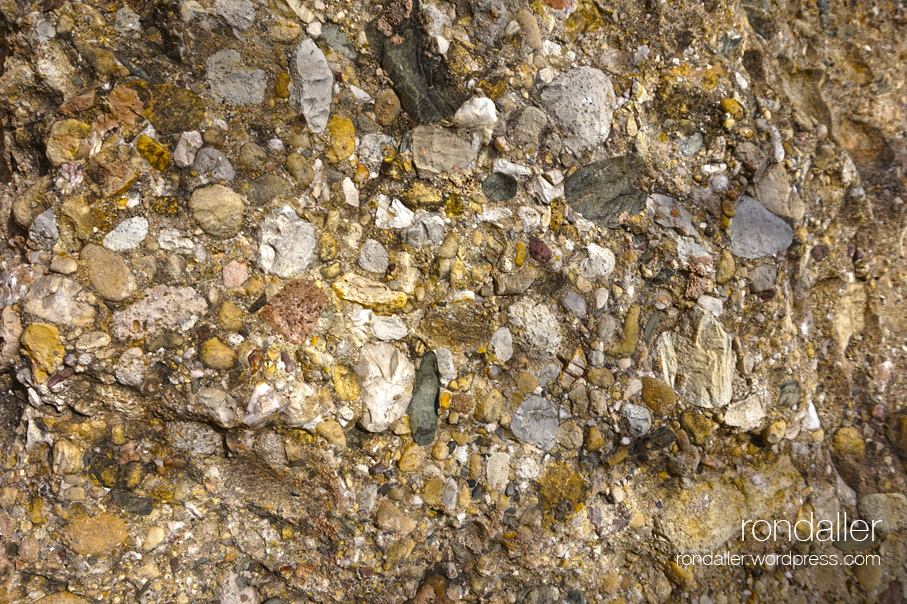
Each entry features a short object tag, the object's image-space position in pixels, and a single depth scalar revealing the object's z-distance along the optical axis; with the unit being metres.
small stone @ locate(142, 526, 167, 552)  0.57
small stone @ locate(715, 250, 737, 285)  0.65
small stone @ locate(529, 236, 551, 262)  0.62
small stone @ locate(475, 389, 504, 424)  0.62
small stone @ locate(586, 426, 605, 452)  0.64
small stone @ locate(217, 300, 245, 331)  0.56
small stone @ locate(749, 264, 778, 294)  0.66
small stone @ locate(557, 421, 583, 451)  0.64
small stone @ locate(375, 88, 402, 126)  0.60
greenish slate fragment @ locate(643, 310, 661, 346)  0.65
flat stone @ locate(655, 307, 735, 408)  0.65
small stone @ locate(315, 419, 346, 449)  0.58
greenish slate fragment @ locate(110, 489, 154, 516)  0.56
